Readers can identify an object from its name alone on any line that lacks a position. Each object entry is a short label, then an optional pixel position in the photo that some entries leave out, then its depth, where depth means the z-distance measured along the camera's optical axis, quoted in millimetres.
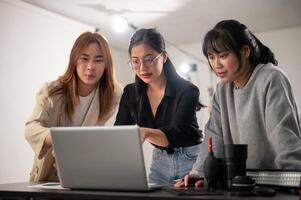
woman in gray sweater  1150
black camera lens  977
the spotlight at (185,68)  4125
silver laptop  988
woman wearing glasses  1476
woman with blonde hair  1596
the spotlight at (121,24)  3094
